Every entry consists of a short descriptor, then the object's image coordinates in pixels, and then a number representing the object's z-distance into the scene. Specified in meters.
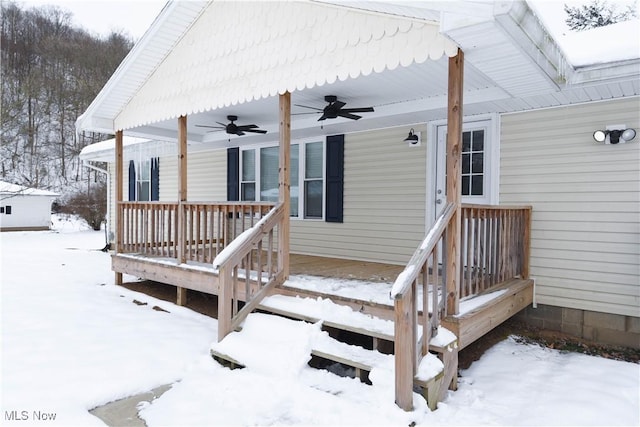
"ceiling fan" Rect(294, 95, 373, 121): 4.93
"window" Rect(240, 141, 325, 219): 6.93
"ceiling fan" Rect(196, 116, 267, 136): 6.26
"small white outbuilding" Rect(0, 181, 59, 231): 17.72
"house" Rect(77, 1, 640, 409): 3.14
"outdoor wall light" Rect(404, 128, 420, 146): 5.68
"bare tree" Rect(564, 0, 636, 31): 13.25
